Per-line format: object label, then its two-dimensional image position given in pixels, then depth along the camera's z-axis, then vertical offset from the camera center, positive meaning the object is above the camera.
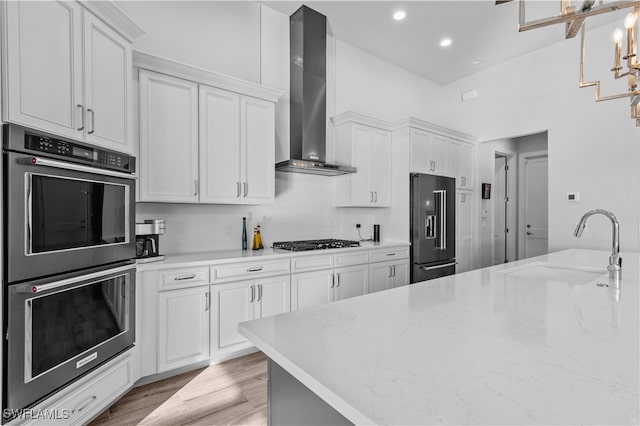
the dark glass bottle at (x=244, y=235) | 3.14 -0.23
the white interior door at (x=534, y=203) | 5.53 +0.15
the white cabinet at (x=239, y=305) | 2.50 -0.77
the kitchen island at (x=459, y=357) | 0.56 -0.34
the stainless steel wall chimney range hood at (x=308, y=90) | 3.36 +1.31
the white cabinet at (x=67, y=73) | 1.40 +0.70
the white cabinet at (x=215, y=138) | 2.44 +0.64
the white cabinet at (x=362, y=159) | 3.75 +0.64
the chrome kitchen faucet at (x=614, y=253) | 1.73 -0.23
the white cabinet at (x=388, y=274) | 3.56 -0.72
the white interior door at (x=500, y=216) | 5.85 -0.08
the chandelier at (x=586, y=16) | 0.93 +0.64
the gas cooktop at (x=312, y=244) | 3.10 -0.33
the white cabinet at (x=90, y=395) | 1.52 -0.97
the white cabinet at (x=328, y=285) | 2.96 -0.72
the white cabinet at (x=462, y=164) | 4.57 +0.70
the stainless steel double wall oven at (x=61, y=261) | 1.36 -0.24
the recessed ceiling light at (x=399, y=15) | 3.50 +2.18
